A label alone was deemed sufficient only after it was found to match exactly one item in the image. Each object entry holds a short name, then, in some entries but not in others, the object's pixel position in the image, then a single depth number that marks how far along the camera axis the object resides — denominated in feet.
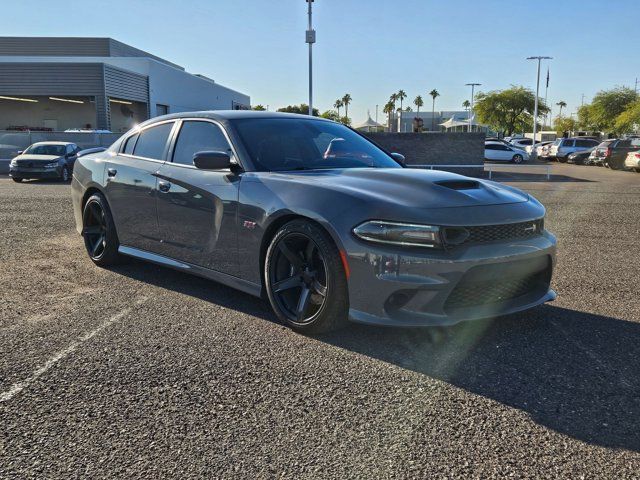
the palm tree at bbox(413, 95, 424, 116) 521.98
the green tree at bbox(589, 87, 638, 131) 206.39
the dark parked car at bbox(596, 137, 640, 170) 93.76
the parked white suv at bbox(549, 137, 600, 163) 120.16
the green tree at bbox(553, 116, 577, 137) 382.63
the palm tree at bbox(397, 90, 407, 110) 475.31
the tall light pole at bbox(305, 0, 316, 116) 83.92
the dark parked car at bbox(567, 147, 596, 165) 115.44
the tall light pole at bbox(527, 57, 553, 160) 171.18
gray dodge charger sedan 10.96
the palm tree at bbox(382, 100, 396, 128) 475.31
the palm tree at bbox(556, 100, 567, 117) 542.98
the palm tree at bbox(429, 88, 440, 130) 496.31
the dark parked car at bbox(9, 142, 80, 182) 59.72
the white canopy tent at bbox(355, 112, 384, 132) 203.92
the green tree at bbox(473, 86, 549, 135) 224.74
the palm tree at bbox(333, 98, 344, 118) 501.68
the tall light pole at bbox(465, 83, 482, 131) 241.96
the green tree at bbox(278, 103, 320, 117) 343.83
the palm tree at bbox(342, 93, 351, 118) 498.28
